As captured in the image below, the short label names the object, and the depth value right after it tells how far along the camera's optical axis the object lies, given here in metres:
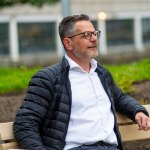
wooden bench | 5.94
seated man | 5.09
